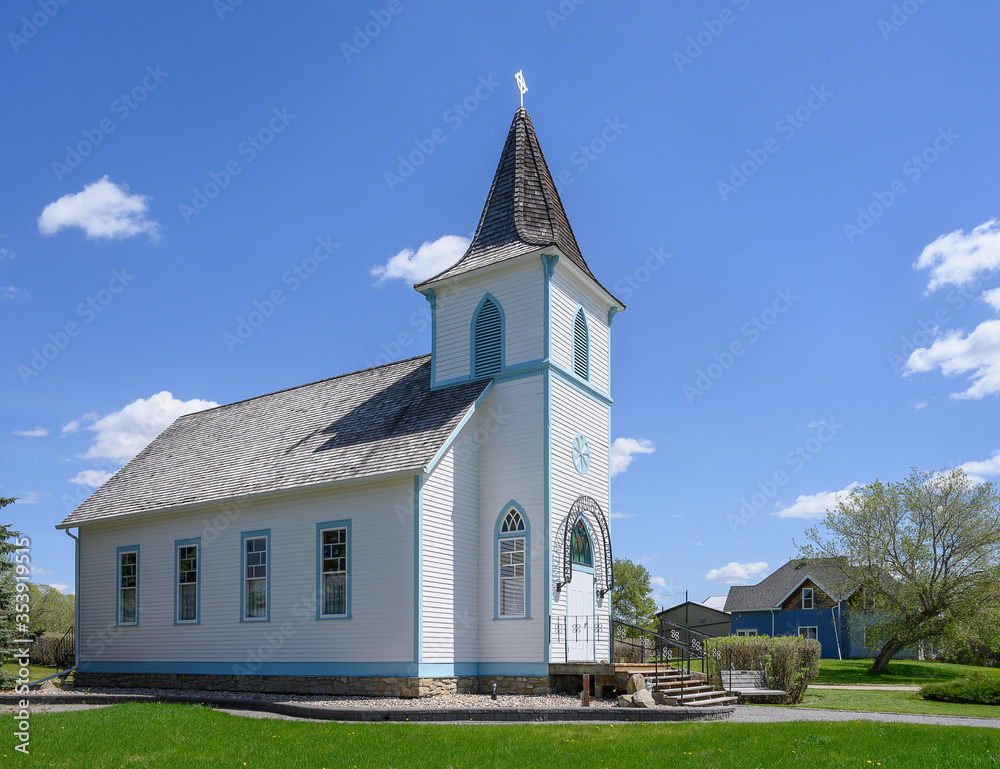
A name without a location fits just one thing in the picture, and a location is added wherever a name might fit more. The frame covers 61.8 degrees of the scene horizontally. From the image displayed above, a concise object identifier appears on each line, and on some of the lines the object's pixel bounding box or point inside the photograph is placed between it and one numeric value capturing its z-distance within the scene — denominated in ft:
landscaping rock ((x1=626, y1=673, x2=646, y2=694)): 52.65
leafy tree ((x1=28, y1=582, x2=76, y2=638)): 133.86
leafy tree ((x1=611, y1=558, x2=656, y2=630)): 159.53
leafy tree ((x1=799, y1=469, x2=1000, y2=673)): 111.75
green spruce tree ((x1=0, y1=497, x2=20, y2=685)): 70.03
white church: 57.36
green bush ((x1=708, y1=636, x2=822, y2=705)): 66.13
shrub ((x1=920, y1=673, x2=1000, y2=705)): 66.90
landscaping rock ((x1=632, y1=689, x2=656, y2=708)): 50.31
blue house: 169.27
